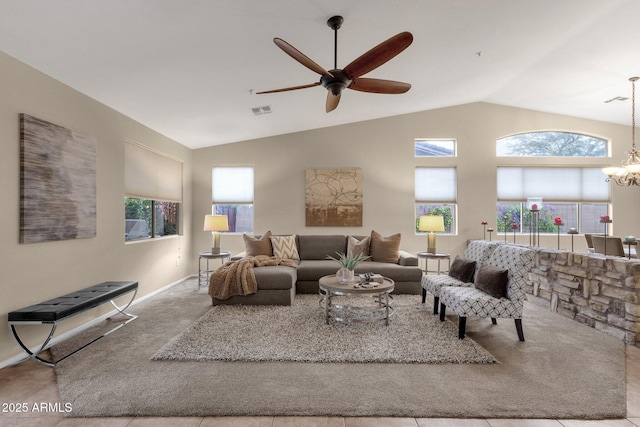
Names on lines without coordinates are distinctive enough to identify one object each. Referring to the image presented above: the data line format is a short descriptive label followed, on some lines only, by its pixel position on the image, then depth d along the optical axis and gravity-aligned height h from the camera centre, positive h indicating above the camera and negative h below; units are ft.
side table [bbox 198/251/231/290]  16.60 -2.12
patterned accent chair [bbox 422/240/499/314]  11.90 -2.50
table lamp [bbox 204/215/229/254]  17.20 -0.54
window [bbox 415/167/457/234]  20.45 +1.66
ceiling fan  7.28 +3.74
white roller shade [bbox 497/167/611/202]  20.17 +1.94
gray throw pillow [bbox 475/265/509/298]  10.08 -2.16
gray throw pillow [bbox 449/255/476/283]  12.12 -2.13
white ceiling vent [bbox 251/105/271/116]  15.38 +5.20
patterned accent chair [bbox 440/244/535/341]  9.75 -2.66
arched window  20.36 +4.45
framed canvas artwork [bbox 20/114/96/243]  9.00 +1.05
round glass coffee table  10.98 -3.46
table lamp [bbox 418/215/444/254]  17.34 -0.55
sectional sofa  13.46 -2.43
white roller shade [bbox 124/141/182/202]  14.20 +2.09
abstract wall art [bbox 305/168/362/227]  20.08 +1.22
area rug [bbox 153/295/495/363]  8.70 -3.84
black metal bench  8.20 -2.52
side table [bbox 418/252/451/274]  17.02 -2.19
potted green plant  11.95 -2.05
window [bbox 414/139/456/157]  20.49 +4.37
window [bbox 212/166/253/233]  20.61 +1.33
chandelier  14.93 +2.22
